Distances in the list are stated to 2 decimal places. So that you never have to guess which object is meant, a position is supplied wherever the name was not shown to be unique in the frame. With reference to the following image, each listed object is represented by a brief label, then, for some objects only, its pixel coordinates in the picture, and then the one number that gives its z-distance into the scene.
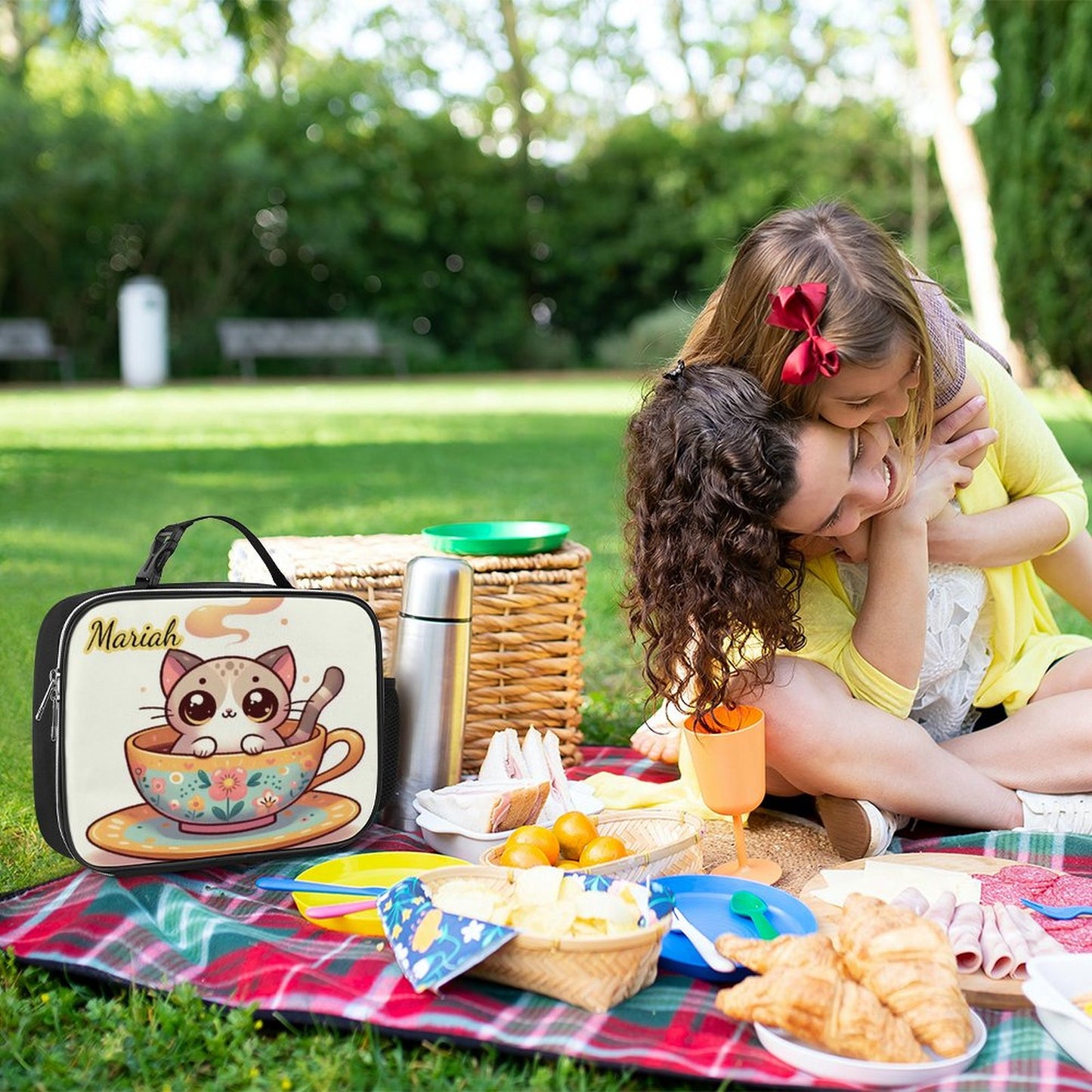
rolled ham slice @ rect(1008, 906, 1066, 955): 1.71
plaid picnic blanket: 1.49
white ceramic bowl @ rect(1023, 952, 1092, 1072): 1.47
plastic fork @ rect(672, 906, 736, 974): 1.64
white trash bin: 14.20
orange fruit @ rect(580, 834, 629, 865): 1.92
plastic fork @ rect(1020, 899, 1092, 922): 1.84
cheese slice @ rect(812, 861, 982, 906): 1.92
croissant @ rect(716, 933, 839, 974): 1.49
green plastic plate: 2.59
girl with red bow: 1.96
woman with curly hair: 1.99
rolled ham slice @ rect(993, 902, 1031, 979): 1.67
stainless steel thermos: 2.29
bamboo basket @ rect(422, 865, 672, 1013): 1.58
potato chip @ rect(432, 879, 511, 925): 1.67
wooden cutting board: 1.62
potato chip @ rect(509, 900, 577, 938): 1.61
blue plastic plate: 1.69
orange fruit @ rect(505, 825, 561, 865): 1.95
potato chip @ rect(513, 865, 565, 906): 1.67
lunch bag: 1.95
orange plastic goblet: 2.02
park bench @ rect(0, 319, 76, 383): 14.13
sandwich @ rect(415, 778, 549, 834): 2.14
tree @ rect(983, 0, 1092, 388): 6.80
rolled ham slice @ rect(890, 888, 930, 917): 1.77
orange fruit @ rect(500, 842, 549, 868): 1.89
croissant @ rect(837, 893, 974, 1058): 1.45
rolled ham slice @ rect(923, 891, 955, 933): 1.74
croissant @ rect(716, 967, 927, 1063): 1.42
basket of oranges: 1.91
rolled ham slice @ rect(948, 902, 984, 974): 1.67
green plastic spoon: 1.75
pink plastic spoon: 1.84
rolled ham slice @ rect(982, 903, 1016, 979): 1.66
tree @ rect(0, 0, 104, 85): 18.44
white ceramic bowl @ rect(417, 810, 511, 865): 2.09
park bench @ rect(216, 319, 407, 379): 15.49
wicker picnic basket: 2.54
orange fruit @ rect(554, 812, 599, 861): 2.01
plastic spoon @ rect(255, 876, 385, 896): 1.93
